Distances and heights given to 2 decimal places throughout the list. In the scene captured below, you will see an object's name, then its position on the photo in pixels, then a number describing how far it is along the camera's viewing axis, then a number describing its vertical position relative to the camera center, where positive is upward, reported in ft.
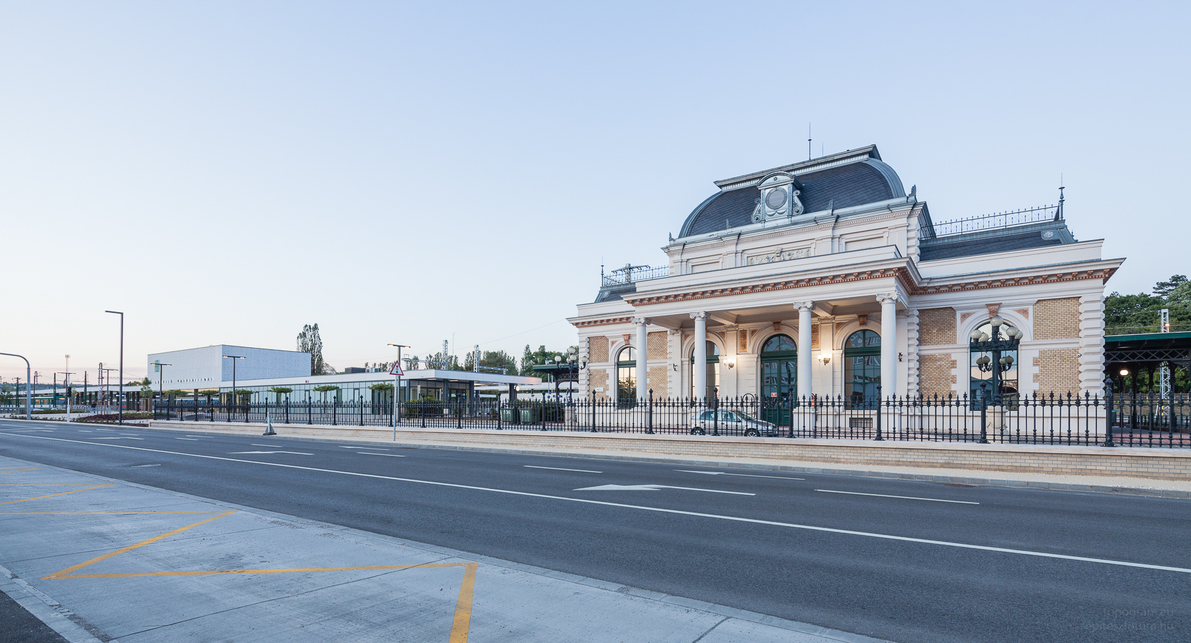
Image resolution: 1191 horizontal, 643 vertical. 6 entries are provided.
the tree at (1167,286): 193.11 +17.46
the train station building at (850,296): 84.02 +6.50
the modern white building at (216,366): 257.14 -10.00
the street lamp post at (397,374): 81.35 -4.07
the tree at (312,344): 351.05 -0.47
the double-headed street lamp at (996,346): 61.02 -0.55
